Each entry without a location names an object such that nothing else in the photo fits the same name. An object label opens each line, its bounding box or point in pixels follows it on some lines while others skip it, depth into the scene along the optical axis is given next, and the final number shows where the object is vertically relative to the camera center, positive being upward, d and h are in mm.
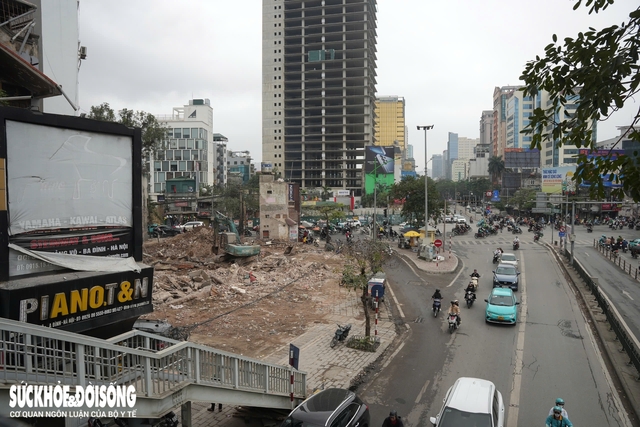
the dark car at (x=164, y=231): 50331 -4538
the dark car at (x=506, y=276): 24777 -4833
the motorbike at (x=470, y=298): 21219 -5129
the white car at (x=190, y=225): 57631 -4316
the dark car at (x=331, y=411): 8398 -4374
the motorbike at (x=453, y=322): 17516 -5191
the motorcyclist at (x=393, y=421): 9023 -4741
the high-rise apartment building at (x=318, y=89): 106688 +25824
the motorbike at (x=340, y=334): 15812 -5159
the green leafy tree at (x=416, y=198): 47169 -580
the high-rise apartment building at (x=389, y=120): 189500 +31648
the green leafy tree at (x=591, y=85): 6441 +1703
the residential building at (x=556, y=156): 98750 +8565
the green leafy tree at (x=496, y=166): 114312 +7009
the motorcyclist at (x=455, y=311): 17641 -4792
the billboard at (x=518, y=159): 103125 +7956
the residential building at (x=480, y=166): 155375 +9805
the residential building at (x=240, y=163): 139750 +10312
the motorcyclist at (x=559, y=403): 8828 -4261
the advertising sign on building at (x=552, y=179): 69812 +2190
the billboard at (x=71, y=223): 8750 -694
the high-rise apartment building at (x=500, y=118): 145625 +25852
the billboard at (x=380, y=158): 88562 +7147
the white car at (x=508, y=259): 30264 -4794
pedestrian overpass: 5734 -3069
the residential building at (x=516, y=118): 124938 +21833
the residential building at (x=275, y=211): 48594 -2040
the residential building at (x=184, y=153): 99375 +9071
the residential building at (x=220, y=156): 124819 +10577
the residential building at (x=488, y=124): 193000 +30581
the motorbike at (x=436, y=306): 19750 -5124
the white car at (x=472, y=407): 8633 -4400
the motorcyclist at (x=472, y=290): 21344 -4903
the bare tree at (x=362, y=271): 15680 -3025
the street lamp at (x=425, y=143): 35594 +4298
